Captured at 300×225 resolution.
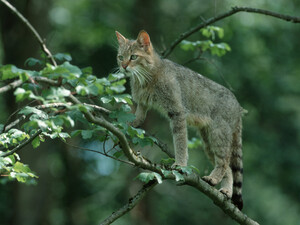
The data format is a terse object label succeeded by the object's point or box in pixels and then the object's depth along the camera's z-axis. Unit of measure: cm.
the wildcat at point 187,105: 1275
